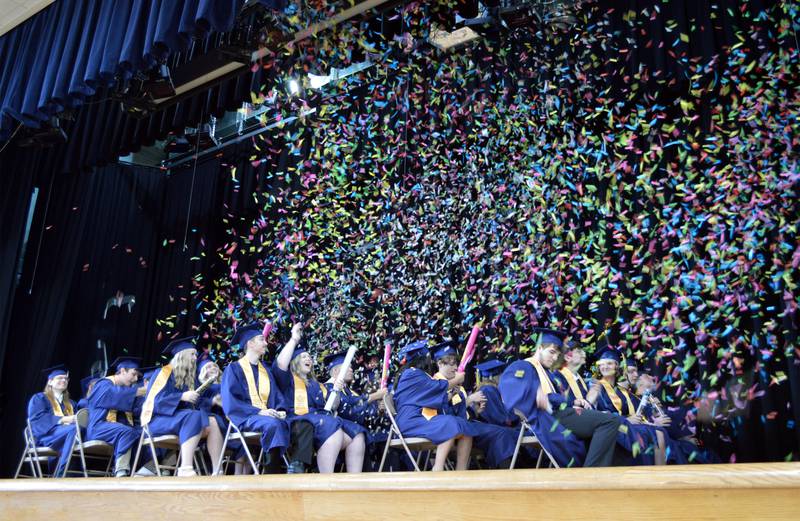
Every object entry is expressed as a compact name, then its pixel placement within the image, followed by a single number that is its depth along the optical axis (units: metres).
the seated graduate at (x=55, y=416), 5.82
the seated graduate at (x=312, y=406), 5.08
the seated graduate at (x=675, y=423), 5.03
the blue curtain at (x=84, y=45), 4.75
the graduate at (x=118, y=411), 5.46
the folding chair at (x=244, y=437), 4.92
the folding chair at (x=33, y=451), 5.91
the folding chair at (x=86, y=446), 5.50
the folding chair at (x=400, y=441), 4.92
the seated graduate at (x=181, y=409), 5.09
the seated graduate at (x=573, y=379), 4.82
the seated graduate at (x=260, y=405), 4.89
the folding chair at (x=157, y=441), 5.10
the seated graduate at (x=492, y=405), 5.58
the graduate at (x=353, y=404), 5.66
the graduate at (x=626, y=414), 4.54
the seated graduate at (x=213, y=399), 5.52
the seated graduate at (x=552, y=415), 4.41
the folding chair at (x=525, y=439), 4.65
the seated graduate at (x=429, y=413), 4.88
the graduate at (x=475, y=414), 5.19
